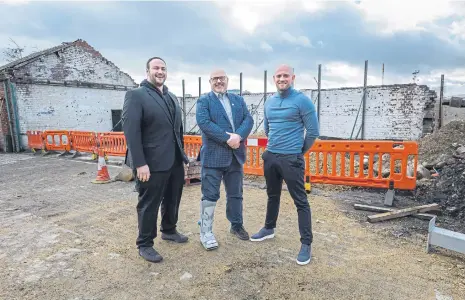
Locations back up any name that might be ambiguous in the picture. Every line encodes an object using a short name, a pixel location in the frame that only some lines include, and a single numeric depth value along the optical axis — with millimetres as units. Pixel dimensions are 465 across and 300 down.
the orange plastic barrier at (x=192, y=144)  7840
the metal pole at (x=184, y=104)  21562
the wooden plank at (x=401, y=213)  4271
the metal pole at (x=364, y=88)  13734
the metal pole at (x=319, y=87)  15211
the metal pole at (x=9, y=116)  13617
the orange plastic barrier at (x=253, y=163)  6801
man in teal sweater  3154
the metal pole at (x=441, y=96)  11859
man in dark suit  2924
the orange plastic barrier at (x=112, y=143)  10195
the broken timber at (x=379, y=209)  4305
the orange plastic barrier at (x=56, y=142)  11875
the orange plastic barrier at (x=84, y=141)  10961
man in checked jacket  3350
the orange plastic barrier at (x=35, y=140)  12688
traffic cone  7170
